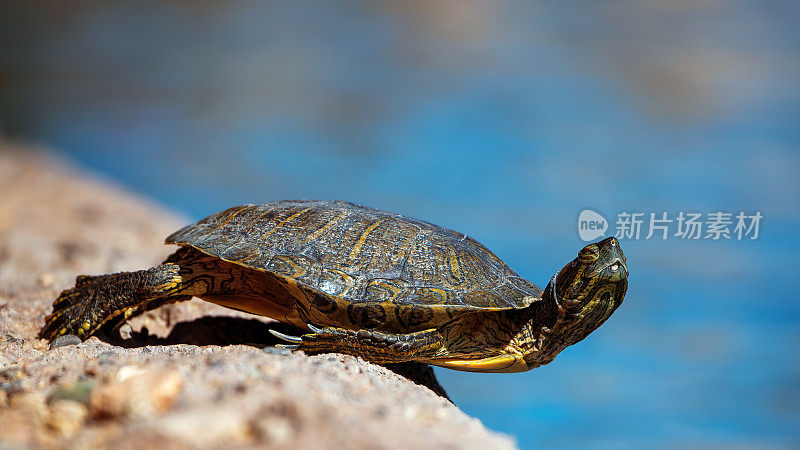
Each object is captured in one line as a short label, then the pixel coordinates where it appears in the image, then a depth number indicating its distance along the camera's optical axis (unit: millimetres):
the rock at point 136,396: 3908
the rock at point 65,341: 7297
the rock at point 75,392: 4172
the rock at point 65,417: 3992
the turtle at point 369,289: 6754
